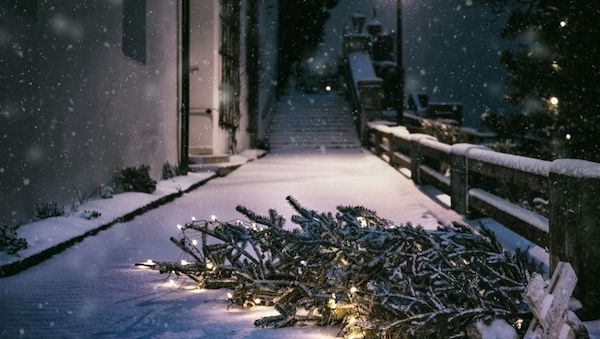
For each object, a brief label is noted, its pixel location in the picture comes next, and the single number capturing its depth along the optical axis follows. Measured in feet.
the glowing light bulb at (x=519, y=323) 10.24
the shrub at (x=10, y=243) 16.87
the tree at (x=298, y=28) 104.88
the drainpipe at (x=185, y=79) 41.68
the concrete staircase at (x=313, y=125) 71.61
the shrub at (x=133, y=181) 30.73
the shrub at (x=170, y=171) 38.73
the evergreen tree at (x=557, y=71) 32.86
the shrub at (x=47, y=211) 21.48
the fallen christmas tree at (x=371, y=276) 9.90
